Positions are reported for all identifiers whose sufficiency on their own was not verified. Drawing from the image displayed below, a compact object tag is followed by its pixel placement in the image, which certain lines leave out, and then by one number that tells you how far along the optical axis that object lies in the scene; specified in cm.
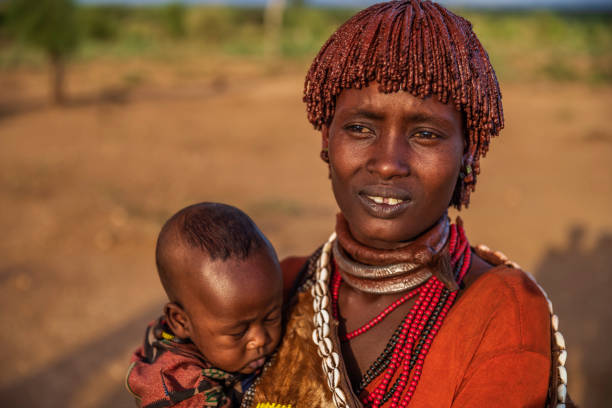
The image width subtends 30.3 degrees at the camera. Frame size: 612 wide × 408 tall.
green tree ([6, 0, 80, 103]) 953
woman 96
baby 108
